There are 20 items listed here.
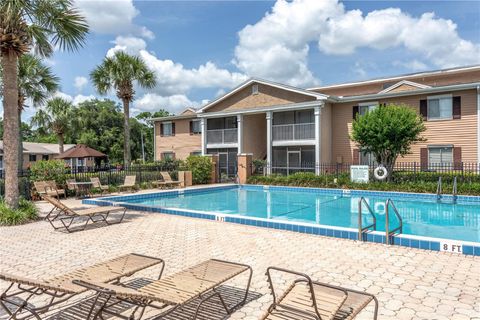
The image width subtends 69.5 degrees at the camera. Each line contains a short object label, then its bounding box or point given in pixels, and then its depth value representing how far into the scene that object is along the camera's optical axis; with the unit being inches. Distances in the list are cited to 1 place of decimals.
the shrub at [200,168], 890.7
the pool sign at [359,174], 750.5
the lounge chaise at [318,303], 126.3
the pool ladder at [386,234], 288.5
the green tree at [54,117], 1350.9
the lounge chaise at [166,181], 806.5
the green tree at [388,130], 703.1
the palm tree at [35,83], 793.6
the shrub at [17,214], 386.9
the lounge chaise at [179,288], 132.0
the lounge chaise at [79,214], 363.6
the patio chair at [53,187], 594.9
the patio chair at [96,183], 671.1
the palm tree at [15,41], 385.7
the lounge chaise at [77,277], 139.6
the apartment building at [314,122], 796.0
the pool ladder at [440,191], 609.3
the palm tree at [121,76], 950.4
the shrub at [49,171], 609.8
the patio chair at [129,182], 746.1
